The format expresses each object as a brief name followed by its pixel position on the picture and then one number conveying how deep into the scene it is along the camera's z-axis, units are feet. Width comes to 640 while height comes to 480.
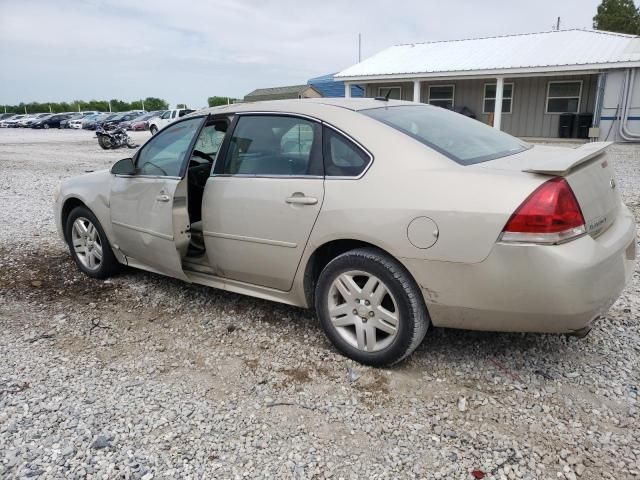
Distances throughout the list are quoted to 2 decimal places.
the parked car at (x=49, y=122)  146.61
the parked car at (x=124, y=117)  123.65
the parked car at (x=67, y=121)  143.37
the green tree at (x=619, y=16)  107.65
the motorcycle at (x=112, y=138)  66.90
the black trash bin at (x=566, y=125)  60.59
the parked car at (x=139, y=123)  109.19
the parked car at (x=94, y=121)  128.67
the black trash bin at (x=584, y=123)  59.47
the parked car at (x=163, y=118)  98.10
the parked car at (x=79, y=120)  134.10
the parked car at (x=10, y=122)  157.69
